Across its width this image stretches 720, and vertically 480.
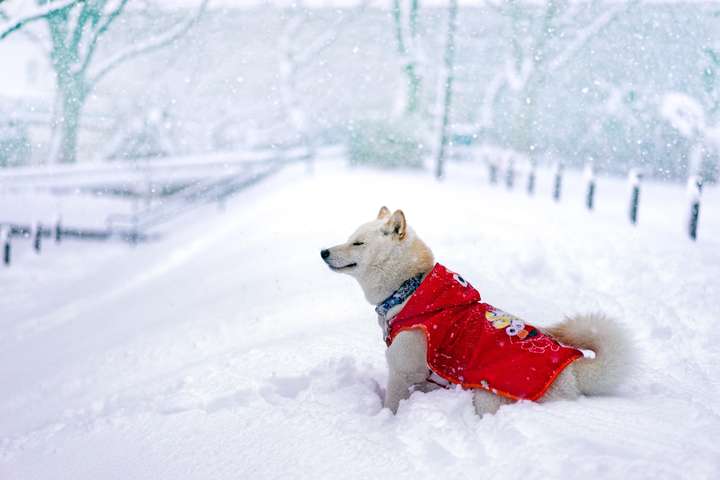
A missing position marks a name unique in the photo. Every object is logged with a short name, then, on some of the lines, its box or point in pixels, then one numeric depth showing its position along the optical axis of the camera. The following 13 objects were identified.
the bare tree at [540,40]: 18.36
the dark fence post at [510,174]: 14.12
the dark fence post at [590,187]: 10.59
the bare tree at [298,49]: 22.58
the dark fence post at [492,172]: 15.02
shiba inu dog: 2.87
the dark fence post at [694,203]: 7.99
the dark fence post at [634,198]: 9.02
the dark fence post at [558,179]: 11.90
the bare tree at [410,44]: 17.84
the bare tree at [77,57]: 14.70
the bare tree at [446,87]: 13.70
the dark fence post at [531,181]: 13.23
